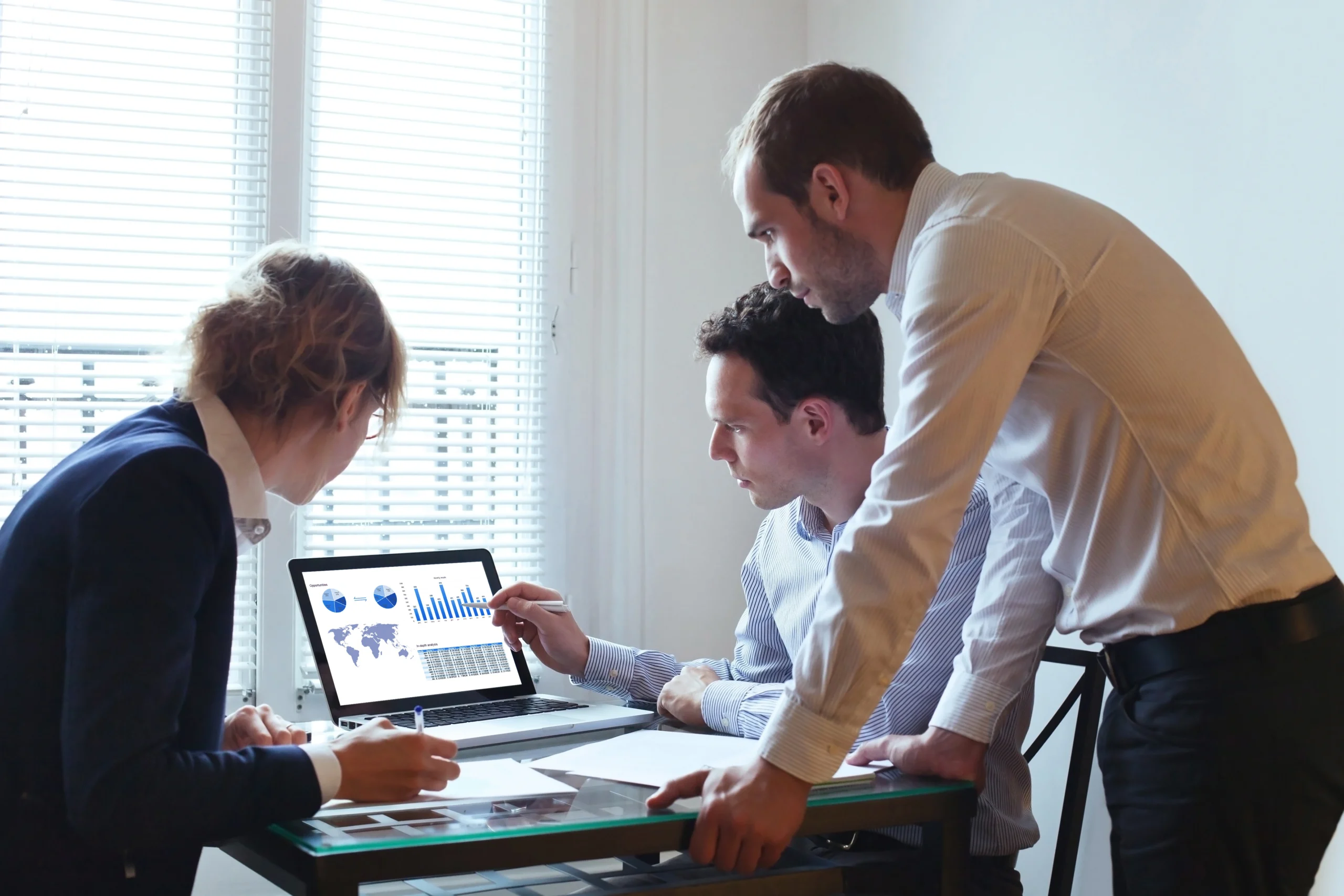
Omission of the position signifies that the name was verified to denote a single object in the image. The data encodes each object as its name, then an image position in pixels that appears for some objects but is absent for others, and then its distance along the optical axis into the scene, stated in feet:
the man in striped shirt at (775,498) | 5.72
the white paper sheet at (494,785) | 4.04
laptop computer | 6.35
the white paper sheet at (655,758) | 4.36
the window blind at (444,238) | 9.30
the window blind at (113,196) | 8.30
